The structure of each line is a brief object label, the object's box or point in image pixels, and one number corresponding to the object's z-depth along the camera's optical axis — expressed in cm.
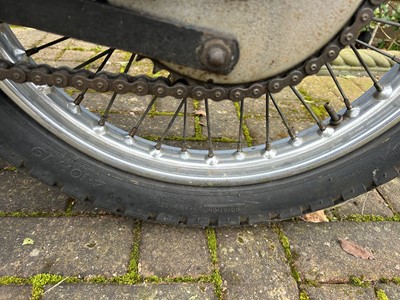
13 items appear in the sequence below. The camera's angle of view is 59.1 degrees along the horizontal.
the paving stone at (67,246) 32
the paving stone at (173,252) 33
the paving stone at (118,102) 54
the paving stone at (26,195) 37
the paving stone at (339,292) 32
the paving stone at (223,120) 51
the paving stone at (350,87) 65
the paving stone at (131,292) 30
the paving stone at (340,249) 34
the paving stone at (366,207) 40
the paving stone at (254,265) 32
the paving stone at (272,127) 50
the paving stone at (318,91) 62
